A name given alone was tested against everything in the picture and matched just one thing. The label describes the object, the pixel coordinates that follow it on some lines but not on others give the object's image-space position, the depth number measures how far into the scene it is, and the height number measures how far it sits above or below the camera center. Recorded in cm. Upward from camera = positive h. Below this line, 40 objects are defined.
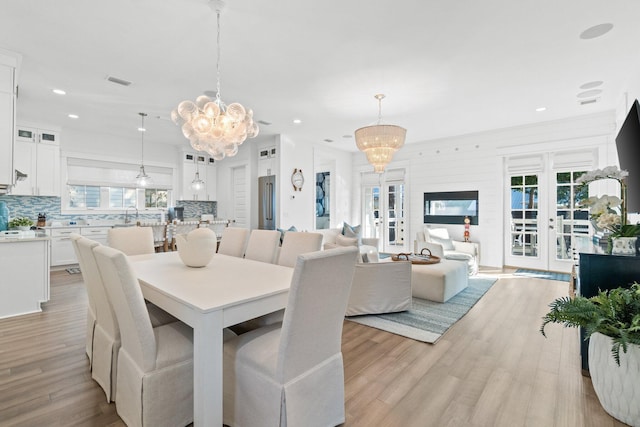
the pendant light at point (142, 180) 583 +67
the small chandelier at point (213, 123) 284 +89
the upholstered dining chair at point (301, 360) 138 -75
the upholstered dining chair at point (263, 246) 303 -32
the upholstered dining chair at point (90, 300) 209 -64
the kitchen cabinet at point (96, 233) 604 -39
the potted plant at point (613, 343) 162 -71
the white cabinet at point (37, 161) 550 +99
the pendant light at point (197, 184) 648 +66
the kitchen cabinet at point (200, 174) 765 +106
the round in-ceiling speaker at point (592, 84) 394 +176
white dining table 143 -46
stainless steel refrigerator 672 +28
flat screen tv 289 +65
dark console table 205 -39
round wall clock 671 +80
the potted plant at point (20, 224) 420 -15
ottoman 378 -85
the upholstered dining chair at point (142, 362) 151 -80
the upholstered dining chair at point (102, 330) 184 -77
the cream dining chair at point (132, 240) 331 -29
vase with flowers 206 -1
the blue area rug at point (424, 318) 292 -113
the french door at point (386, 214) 775 +2
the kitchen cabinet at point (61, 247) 570 -64
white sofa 455 -48
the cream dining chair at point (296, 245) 275 -29
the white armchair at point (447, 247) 533 -61
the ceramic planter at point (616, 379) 164 -94
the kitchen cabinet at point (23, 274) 328 -68
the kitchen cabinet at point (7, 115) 324 +109
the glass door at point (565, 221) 546 -10
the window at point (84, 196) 640 +38
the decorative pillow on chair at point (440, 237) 605 -45
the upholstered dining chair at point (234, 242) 340 -32
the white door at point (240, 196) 744 +48
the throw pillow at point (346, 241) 462 -42
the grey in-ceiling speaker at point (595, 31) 274 +173
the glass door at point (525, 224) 591 -17
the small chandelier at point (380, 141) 428 +108
